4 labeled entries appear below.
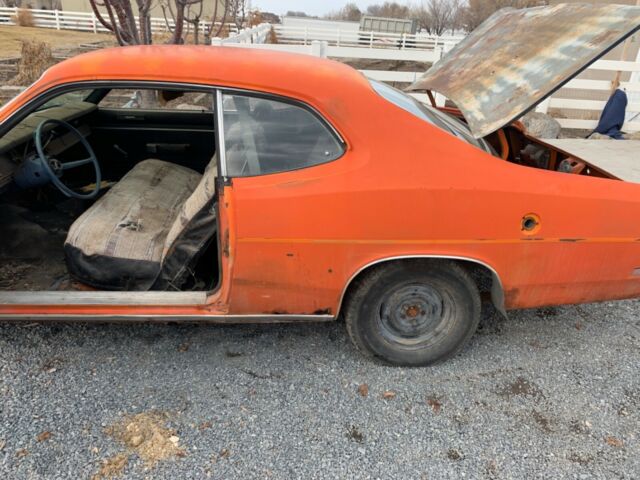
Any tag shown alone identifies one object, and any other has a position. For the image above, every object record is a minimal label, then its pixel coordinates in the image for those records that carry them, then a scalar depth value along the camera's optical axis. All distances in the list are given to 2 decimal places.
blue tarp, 8.68
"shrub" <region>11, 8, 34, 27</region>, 26.33
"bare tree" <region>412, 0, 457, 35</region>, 42.00
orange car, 2.46
